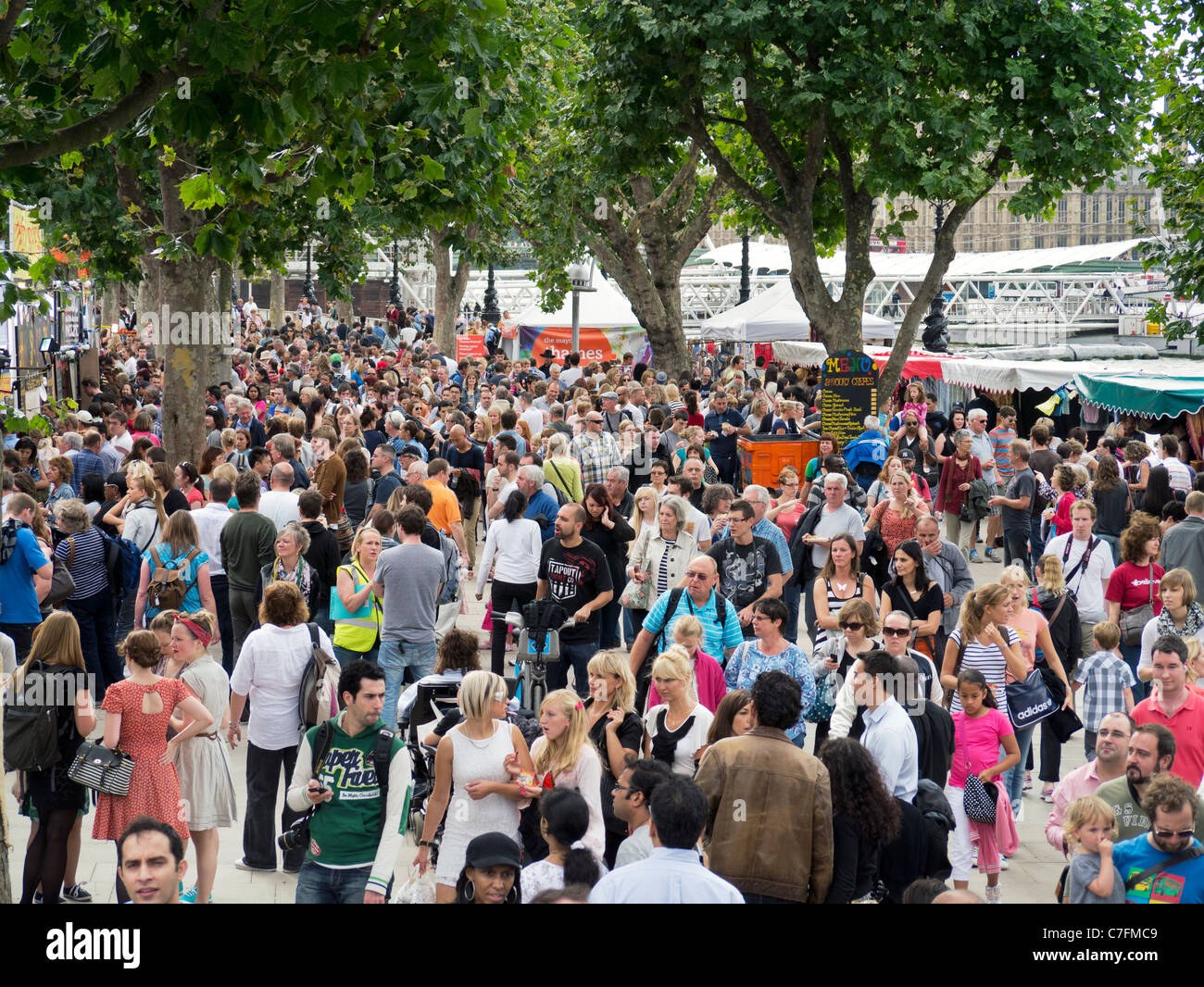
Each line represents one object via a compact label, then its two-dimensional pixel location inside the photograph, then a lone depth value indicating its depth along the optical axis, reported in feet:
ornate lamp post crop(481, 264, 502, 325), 143.02
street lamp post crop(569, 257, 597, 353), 77.77
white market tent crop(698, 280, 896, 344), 90.12
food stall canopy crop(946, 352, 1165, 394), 64.18
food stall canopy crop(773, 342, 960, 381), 78.84
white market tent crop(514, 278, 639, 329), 96.84
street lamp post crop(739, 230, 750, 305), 112.27
